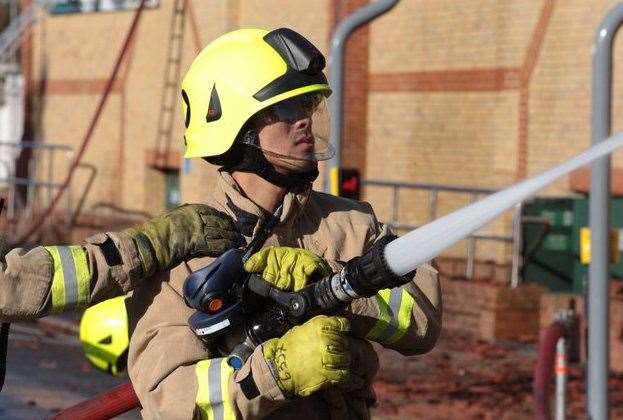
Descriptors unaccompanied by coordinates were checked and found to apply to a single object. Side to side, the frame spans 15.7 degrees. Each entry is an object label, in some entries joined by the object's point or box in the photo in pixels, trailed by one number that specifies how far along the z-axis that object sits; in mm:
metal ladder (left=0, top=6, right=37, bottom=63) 35491
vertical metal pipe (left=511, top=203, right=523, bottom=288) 20927
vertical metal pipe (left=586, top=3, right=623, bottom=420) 11040
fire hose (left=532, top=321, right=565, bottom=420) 10934
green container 21233
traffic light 14214
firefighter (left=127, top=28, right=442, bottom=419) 5164
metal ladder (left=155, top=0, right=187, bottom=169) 29980
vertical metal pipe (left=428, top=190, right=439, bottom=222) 22561
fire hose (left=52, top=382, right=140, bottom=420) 5743
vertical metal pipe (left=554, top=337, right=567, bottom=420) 12450
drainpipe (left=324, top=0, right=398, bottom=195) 13320
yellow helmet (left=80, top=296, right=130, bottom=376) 5667
